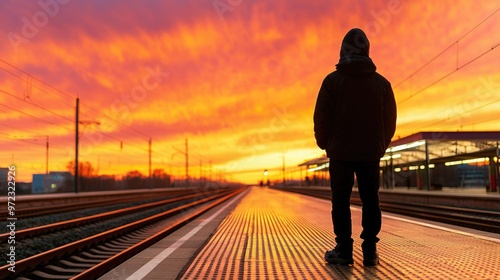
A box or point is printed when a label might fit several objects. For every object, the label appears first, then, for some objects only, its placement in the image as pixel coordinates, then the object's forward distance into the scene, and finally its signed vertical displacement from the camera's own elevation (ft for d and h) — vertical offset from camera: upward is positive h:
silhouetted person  13.74 +1.54
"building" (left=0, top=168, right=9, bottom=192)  117.70 +1.06
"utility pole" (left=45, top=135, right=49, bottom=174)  154.25 +8.05
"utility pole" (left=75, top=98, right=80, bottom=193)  121.98 +12.20
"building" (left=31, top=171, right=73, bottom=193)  292.75 -0.33
